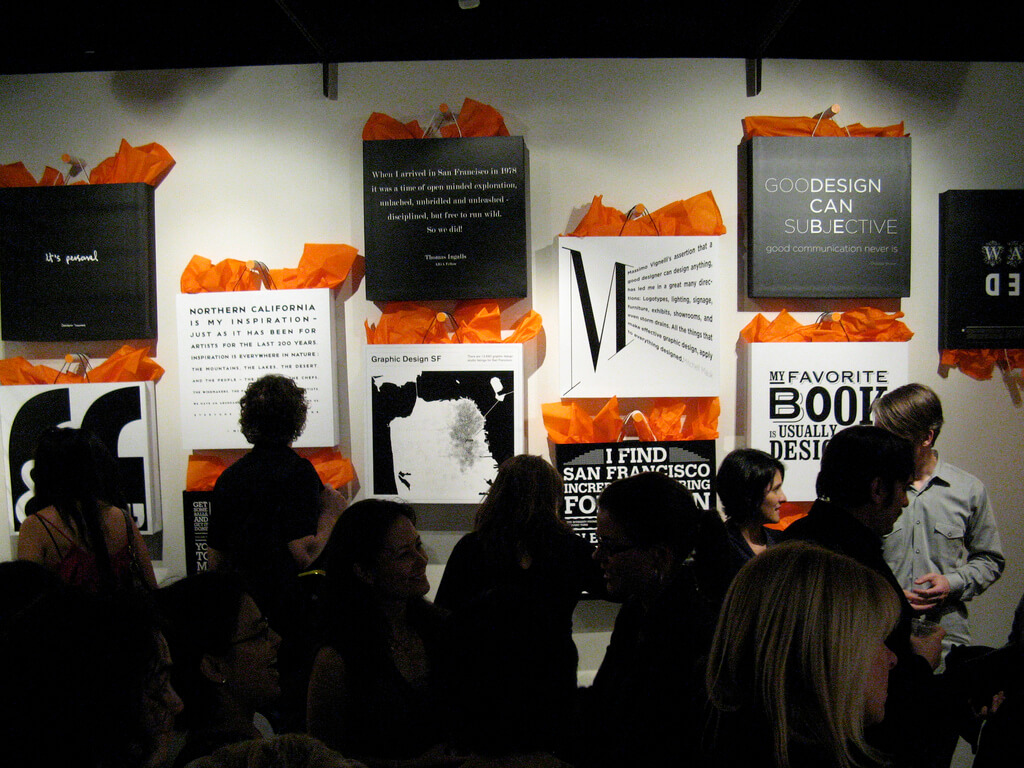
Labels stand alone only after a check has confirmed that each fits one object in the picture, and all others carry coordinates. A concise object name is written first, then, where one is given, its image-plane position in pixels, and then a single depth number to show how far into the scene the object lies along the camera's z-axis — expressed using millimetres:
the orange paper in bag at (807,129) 2684
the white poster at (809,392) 2660
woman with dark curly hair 2162
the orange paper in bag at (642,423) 2709
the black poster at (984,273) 2693
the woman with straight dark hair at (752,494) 2127
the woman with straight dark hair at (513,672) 1192
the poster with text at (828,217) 2662
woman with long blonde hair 902
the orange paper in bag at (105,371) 2803
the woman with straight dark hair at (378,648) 1402
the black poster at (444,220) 2676
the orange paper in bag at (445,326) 2725
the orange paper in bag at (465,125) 2703
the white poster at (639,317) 2666
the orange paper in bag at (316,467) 2754
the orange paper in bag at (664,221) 2678
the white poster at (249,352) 2727
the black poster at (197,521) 2771
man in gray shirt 2201
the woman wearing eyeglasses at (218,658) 1220
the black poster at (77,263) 2773
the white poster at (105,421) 2775
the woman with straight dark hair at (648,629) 1159
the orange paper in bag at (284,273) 2740
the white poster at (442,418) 2686
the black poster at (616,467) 2666
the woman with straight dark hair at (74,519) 1909
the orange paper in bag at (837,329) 2693
